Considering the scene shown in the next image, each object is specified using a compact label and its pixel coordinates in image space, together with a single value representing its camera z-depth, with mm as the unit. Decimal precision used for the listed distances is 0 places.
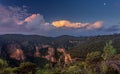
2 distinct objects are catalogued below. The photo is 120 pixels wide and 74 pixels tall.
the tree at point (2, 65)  31494
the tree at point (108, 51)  30876
